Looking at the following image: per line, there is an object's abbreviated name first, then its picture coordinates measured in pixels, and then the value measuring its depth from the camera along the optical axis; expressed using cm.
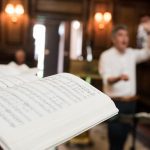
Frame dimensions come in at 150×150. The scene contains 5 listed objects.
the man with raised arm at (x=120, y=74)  379
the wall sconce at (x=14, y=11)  868
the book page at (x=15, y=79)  91
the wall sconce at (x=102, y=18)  915
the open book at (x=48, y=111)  71
